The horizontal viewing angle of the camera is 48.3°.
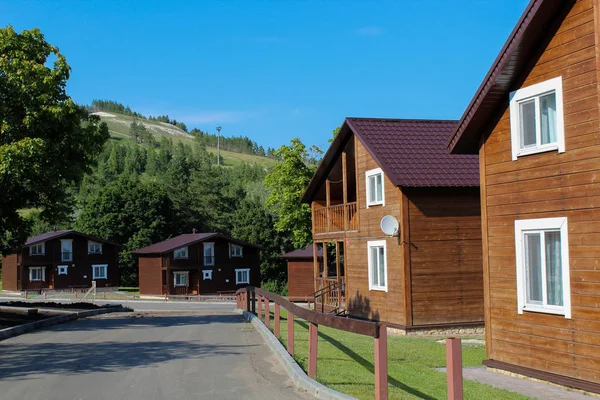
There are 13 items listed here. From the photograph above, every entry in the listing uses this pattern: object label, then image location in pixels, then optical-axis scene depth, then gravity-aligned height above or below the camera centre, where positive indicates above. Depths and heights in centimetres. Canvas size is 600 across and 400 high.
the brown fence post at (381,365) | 757 -145
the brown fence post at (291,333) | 1177 -165
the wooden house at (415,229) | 2159 +30
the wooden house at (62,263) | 6869 -192
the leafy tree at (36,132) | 2016 +364
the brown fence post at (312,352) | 983 -165
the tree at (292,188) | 5119 +404
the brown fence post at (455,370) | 654 -130
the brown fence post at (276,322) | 1418 -176
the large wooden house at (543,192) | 1109 +78
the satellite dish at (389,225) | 2127 +42
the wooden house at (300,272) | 5541 -267
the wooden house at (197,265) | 6356 -224
